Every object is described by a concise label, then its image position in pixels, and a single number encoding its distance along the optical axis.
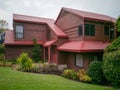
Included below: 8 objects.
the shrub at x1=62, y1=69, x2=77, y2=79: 13.11
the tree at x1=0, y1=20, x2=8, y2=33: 52.70
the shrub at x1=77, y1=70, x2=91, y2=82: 11.55
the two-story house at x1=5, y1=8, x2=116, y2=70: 14.06
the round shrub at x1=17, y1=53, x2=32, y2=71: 14.48
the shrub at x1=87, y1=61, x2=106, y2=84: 11.23
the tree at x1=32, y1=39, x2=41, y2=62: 20.27
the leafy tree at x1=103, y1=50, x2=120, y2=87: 9.23
